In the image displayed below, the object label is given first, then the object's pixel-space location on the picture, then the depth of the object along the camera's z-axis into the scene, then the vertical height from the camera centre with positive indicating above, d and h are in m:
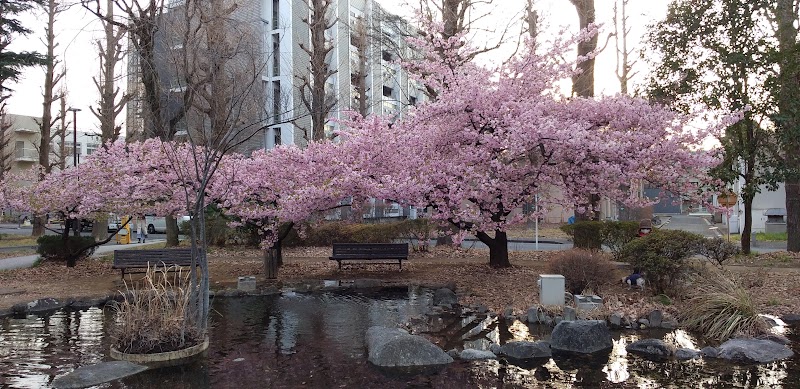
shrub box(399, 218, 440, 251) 19.16 -0.64
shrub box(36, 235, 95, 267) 16.14 -0.87
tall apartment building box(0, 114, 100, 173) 54.75 +7.46
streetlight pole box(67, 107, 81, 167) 28.78 +4.89
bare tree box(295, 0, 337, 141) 20.91 +5.84
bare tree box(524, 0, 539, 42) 19.03 +6.62
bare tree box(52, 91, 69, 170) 31.03 +5.45
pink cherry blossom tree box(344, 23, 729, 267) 10.84 +1.26
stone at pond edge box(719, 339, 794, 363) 6.47 -1.69
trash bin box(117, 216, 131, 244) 27.75 -1.09
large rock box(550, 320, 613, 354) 7.01 -1.62
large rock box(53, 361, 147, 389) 5.62 -1.67
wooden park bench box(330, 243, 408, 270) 14.37 -1.03
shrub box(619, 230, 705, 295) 9.60 -0.81
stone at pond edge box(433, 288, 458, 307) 10.36 -1.63
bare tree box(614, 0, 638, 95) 24.27 +7.13
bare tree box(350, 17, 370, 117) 27.50 +7.82
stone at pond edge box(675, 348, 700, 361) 6.62 -1.73
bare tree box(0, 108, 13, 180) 31.83 +4.89
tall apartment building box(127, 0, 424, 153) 29.03 +10.05
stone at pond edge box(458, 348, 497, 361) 6.62 -1.72
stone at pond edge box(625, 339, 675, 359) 6.74 -1.72
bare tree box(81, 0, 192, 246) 15.77 +5.00
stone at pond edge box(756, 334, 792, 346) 7.19 -1.70
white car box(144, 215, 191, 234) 36.16 -0.67
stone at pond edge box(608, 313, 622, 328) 8.37 -1.66
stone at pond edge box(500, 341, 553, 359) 6.71 -1.69
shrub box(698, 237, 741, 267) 10.66 -0.80
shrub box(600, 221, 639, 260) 16.30 -0.71
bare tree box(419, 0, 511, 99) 18.97 +6.69
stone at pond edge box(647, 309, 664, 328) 8.28 -1.63
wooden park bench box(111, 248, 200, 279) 13.00 -1.01
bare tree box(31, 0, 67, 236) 27.91 +5.14
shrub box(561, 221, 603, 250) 16.89 -0.75
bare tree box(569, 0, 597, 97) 17.27 +5.04
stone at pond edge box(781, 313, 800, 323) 8.52 -1.70
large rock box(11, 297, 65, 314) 10.05 -1.66
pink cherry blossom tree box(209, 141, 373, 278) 11.36 +0.58
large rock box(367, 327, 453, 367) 6.39 -1.63
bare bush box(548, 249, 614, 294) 10.15 -1.12
